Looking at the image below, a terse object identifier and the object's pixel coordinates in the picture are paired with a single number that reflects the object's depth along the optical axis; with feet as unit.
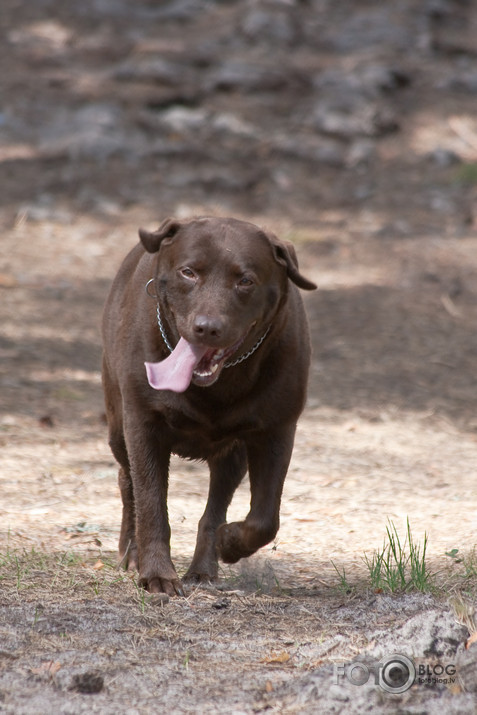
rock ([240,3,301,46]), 102.22
